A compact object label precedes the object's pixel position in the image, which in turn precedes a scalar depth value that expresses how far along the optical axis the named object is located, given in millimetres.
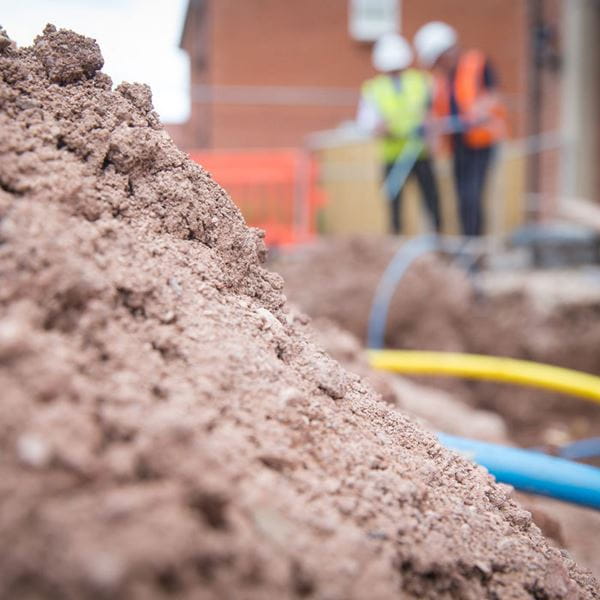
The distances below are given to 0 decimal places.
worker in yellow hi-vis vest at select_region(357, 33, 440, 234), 6848
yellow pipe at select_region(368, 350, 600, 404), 2389
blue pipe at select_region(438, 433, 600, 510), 1507
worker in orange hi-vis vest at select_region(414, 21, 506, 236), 6344
